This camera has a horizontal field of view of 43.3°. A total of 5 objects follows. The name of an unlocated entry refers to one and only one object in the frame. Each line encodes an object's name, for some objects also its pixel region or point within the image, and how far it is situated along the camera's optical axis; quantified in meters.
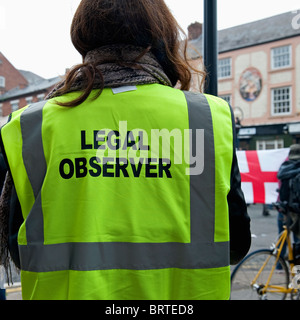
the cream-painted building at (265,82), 23.64
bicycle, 3.84
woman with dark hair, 1.11
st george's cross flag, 5.51
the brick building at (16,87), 36.98
